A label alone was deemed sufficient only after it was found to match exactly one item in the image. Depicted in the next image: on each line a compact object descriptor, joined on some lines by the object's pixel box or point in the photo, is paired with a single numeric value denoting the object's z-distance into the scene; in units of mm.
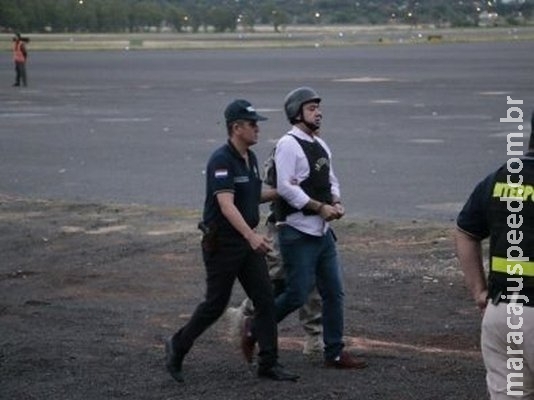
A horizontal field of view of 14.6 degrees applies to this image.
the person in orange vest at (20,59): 65973
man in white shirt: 12592
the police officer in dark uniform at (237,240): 12068
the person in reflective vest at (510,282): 7854
